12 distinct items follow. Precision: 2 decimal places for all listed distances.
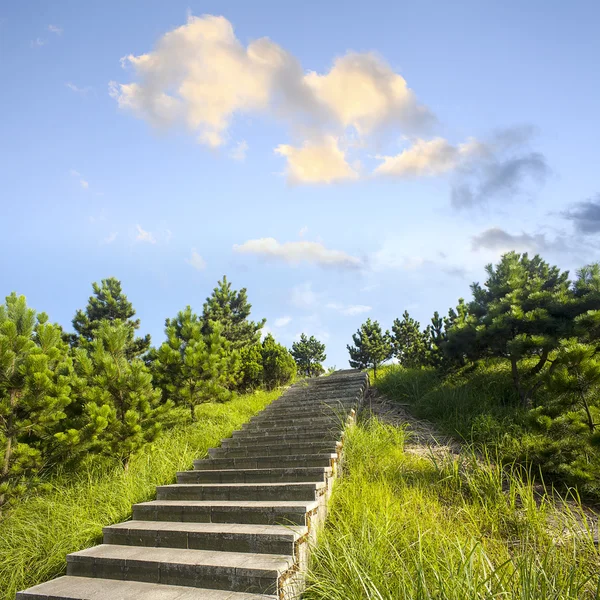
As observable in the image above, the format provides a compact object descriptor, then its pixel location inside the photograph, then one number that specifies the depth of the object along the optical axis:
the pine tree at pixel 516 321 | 7.46
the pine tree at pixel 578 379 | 5.66
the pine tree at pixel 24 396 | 6.16
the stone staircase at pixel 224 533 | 3.85
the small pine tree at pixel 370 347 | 16.09
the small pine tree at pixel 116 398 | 6.91
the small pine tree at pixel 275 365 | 13.52
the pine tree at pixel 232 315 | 19.07
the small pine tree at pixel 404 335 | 15.88
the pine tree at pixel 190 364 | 9.06
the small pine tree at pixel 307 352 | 21.38
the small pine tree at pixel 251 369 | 12.97
